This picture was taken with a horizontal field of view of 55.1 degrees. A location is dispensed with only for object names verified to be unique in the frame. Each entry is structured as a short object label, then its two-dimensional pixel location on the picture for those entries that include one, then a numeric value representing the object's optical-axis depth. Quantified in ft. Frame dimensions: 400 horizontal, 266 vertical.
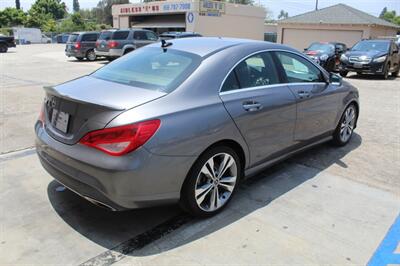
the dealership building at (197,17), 121.29
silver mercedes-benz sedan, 9.71
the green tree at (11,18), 232.53
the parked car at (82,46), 73.72
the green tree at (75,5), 559.51
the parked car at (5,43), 95.14
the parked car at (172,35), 64.78
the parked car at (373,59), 50.98
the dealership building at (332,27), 103.65
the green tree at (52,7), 325.03
